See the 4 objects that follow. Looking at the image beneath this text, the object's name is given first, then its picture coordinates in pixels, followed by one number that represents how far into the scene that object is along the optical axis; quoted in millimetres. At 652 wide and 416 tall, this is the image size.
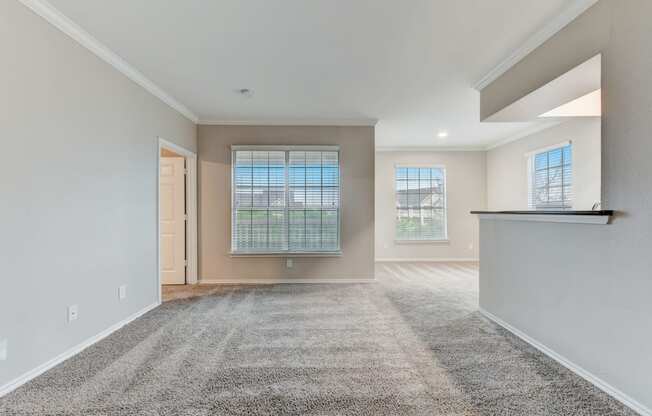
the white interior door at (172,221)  4879
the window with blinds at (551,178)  5084
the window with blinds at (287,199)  5105
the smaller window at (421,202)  7410
